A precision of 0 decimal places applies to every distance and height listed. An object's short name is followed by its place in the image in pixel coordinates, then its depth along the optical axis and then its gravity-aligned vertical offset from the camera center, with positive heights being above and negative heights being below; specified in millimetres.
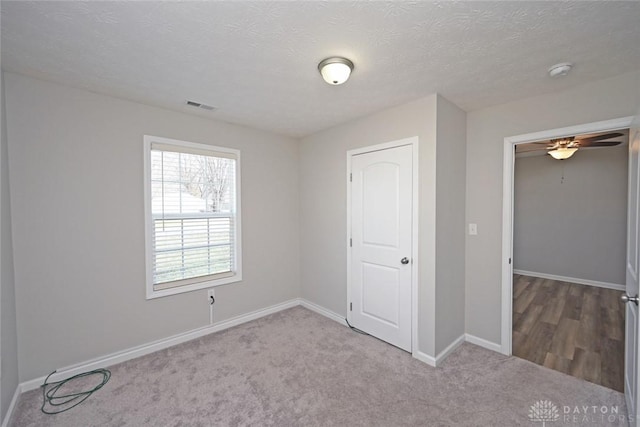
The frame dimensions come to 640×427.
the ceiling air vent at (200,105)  2581 +1058
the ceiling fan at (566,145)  3417 +924
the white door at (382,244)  2629 -347
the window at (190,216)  2701 -51
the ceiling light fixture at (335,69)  1787 +973
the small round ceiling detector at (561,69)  1857 +1027
